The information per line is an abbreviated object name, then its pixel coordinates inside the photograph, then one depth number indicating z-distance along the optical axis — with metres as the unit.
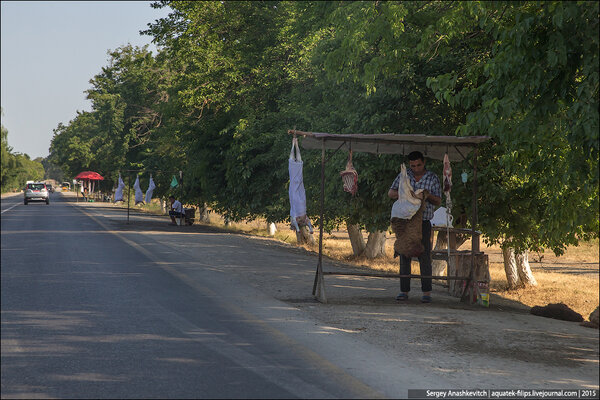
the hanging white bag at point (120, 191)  43.58
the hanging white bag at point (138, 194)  41.17
